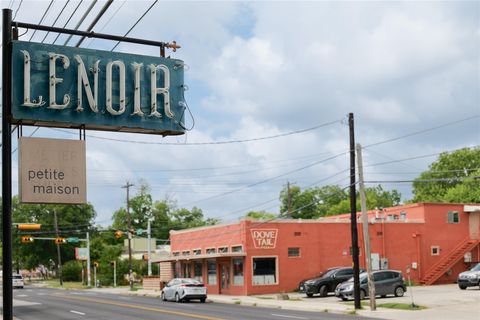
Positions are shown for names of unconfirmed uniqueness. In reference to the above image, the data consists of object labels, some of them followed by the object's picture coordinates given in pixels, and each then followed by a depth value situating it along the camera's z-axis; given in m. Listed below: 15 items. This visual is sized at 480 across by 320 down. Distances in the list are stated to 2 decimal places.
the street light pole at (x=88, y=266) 81.01
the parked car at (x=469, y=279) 43.44
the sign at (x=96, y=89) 9.63
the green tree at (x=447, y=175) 100.88
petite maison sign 9.41
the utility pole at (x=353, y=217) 32.56
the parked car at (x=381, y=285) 38.44
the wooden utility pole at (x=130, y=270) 65.91
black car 43.41
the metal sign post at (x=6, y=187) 9.22
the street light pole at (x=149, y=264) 67.69
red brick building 49.84
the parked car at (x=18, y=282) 79.29
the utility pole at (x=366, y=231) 30.86
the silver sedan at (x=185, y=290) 42.25
